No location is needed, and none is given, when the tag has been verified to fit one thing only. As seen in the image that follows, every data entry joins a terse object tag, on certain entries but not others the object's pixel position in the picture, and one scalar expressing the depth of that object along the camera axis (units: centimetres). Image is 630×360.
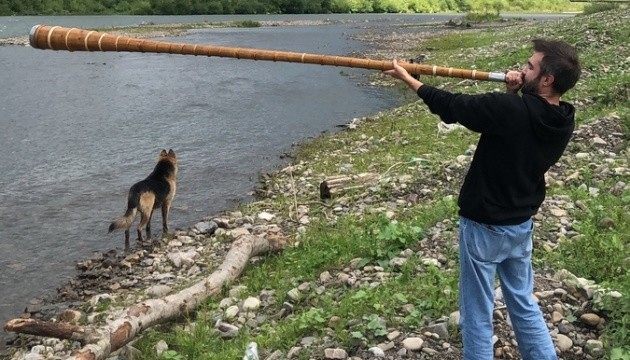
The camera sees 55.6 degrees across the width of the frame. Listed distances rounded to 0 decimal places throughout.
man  416
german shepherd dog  1065
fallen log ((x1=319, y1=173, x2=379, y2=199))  1155
